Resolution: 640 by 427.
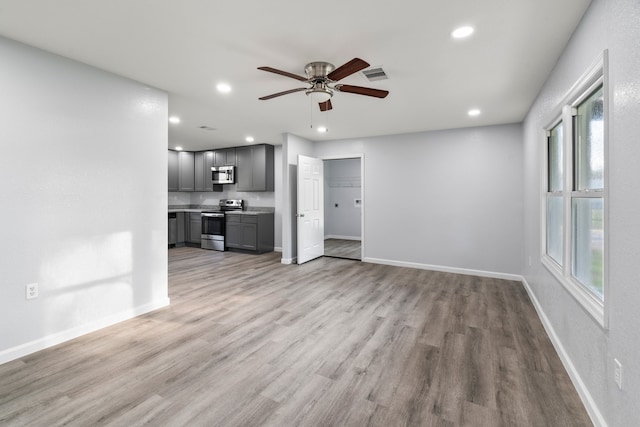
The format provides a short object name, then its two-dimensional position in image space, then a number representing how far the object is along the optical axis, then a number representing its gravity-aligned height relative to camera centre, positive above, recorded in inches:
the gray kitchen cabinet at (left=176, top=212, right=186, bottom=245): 297.6 -15.8
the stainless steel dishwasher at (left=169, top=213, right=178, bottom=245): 289.4 -15.5
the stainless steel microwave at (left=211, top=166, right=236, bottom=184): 284.2 +35.7
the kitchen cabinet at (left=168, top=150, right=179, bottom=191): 303.3 +42.3
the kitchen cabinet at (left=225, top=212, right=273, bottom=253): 262.1 -16.9
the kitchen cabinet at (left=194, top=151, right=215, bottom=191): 299.4 +42.2
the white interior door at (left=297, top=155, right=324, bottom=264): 225.6 +2.5
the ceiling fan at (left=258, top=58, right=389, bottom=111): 102.7 +44.3
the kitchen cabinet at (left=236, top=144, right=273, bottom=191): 268.1 +39.7
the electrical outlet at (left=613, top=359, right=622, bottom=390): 56.6 -30.3
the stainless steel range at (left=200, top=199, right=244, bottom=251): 279.4 -16.2
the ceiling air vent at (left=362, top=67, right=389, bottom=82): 111.7 +51.6
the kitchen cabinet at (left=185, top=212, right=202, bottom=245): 296.2 -13.9
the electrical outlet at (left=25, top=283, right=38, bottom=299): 95.3 -24.0
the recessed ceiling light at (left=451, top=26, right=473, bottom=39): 84.7 +50.4
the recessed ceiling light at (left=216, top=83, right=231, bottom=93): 126.9 +52.5
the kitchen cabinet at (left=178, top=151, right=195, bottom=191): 307.9 +43.5
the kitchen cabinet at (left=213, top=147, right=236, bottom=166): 285.3 +52.3
